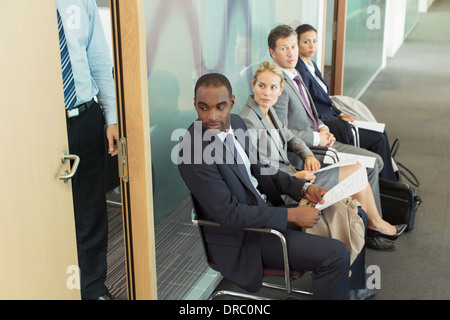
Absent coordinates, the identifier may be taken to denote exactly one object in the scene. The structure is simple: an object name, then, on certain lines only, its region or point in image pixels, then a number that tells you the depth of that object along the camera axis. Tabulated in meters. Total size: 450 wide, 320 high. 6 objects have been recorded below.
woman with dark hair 4.39
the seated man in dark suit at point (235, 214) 2.47
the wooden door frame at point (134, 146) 2.09
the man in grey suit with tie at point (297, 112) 3.77
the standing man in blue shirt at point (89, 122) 2.48
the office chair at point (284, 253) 2.50
